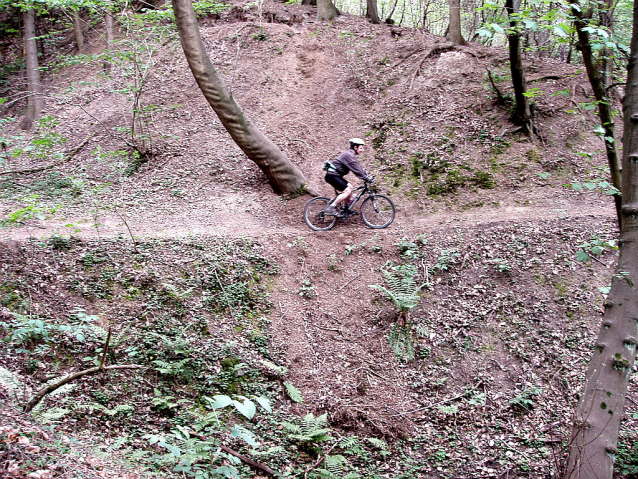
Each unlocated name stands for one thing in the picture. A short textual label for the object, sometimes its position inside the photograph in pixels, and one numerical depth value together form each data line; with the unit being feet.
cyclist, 32.89
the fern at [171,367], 21.15
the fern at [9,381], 14.65
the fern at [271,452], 17.72
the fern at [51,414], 14.39
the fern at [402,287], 25.77
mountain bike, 34.22
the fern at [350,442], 19.59
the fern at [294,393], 21.36
